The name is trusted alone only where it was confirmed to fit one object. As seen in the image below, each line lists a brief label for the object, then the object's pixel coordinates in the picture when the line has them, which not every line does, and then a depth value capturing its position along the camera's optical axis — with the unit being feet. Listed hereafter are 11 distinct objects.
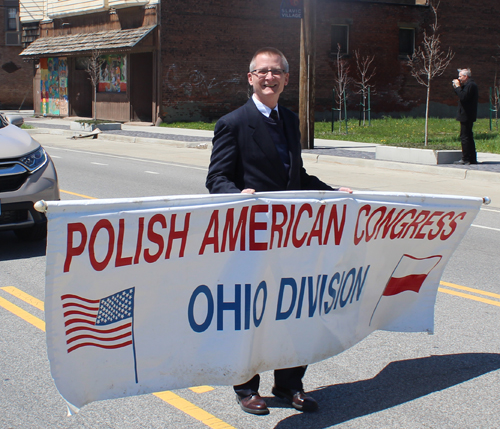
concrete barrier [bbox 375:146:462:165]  51.60
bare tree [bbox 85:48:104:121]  102.60
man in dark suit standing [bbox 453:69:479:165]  49.19
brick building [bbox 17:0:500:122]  101.30
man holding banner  12.64
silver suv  22.98
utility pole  61.77
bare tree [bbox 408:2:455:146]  117.80
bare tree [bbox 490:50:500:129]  126.00
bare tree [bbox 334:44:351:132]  110.98
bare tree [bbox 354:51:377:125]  113.60
